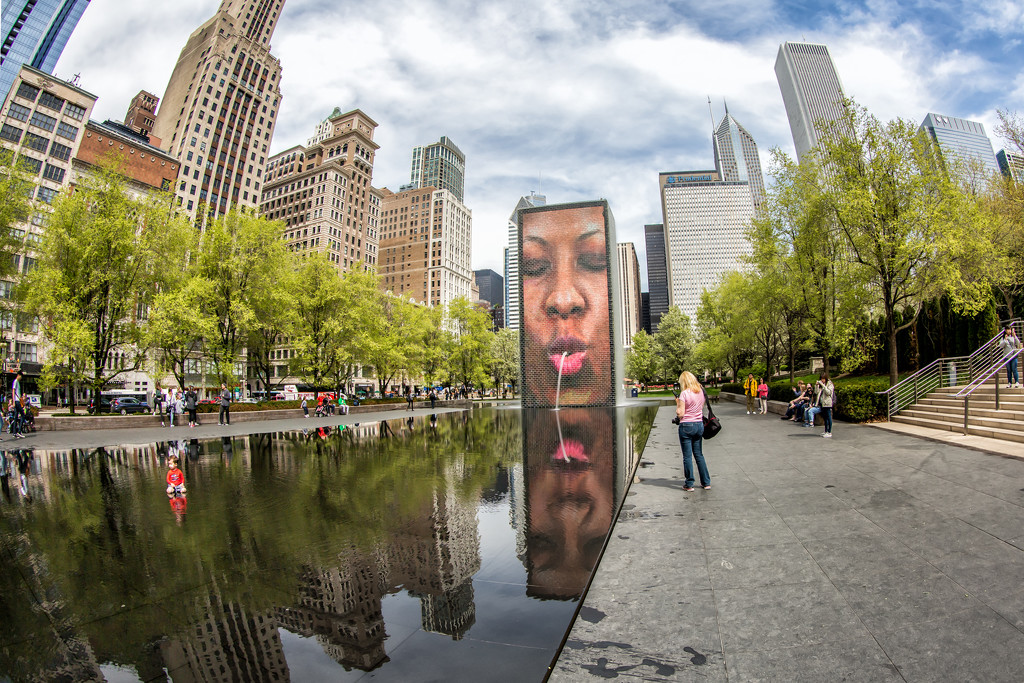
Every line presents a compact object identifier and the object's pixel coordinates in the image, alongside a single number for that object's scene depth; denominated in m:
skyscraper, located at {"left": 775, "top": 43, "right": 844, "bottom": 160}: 192.38
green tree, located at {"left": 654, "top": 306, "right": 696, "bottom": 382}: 63.25
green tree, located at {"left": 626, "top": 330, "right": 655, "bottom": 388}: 68.23
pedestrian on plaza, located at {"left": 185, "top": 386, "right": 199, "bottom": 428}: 21.94
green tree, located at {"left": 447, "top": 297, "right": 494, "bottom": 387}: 54.28
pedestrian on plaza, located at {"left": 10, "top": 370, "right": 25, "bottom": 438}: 16.89
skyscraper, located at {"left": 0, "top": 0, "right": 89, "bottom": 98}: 102.94
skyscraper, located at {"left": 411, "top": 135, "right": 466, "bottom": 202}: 196.62
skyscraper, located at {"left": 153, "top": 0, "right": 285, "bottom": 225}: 78.00
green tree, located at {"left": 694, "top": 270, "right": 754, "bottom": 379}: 35.28
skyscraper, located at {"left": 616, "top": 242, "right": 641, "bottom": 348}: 190.00
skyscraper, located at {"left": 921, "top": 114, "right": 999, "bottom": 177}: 117.00
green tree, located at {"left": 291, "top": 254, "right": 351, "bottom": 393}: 32.81
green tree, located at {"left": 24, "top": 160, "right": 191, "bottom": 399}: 20.61
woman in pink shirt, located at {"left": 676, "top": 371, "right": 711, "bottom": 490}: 7.07
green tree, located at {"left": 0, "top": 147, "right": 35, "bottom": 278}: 19.84
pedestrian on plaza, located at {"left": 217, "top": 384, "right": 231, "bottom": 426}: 23.12
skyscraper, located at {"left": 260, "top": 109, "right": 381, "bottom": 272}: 92.88
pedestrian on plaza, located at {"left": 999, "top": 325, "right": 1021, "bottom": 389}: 12.35
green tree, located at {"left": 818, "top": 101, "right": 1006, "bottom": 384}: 15.35
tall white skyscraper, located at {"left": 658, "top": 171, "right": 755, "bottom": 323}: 174.62
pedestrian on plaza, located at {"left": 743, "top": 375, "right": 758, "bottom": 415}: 23.34
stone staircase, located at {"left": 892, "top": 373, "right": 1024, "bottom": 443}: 9.84
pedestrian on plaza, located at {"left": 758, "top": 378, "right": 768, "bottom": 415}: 23.08
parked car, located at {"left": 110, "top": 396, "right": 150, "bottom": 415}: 38.75
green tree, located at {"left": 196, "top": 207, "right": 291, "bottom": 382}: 26.59
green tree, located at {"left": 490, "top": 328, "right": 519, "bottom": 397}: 66.44
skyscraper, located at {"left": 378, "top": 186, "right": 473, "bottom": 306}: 122.31
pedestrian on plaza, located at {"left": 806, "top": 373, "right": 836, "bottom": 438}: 12.55
